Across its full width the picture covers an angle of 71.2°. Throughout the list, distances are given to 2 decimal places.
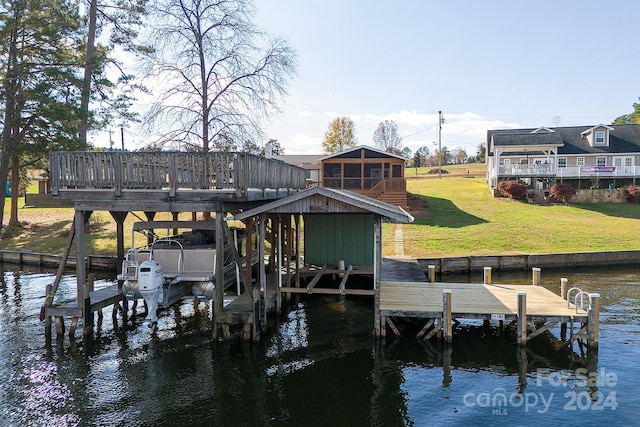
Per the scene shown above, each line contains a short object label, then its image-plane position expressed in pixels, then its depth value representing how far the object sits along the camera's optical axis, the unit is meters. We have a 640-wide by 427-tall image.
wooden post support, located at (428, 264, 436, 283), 15.62
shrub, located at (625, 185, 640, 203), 36.53
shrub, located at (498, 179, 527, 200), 37.28
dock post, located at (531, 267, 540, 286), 14.96
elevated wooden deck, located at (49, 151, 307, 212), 11.51
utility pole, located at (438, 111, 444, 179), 67.06
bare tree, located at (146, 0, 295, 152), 22.47
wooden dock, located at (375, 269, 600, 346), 11.41
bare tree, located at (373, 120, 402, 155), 88.31
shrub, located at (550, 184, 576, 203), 36.41
